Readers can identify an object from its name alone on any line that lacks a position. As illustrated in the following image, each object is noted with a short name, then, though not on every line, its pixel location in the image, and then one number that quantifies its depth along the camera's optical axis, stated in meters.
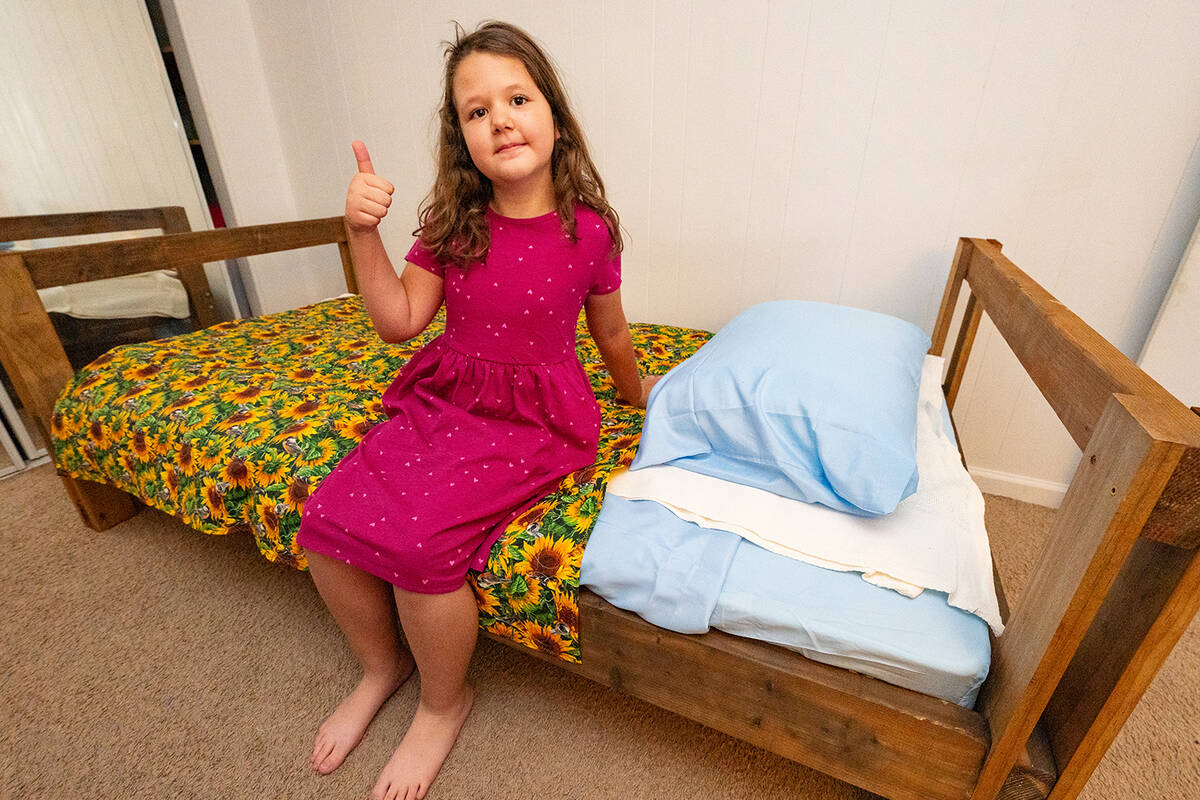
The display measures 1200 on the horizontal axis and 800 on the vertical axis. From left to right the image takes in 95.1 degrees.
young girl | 0.77
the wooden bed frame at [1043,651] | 0.43
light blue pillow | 0.75
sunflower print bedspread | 0.79
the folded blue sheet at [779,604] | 0.61
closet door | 1.74
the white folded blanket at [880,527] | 0.67
